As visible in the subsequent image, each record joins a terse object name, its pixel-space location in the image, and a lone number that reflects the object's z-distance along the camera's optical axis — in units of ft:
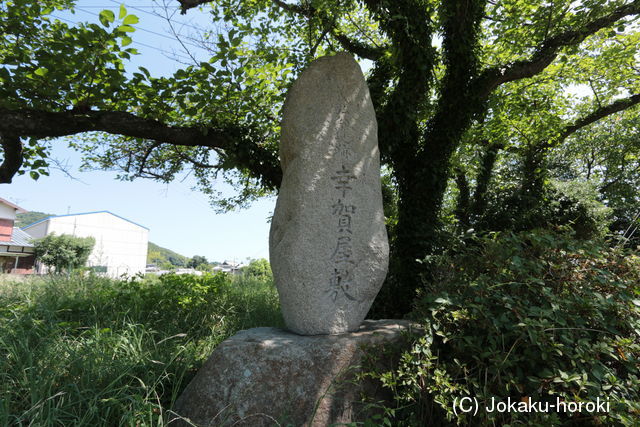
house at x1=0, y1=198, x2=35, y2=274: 71.61
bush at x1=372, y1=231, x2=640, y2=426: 6.78
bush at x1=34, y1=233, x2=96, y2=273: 68.08
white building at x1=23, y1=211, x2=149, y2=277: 98.22
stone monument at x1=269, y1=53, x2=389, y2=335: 10.25
